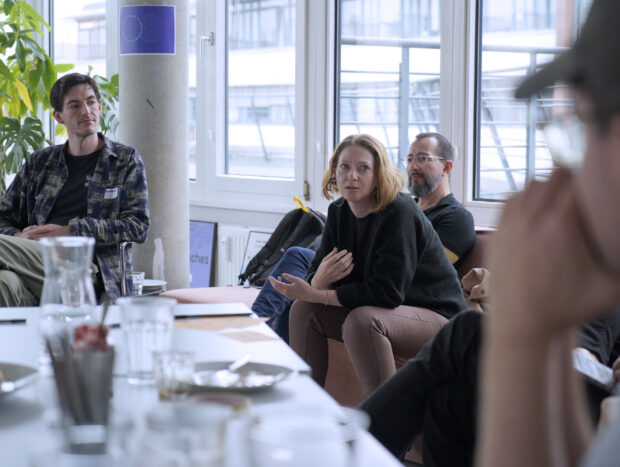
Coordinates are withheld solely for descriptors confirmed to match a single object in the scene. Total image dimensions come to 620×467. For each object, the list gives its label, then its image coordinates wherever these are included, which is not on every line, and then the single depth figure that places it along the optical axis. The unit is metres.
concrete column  4.83
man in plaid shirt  3.51
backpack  4.31
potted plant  5.29
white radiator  5.57
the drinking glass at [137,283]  4.32
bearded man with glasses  3.59
